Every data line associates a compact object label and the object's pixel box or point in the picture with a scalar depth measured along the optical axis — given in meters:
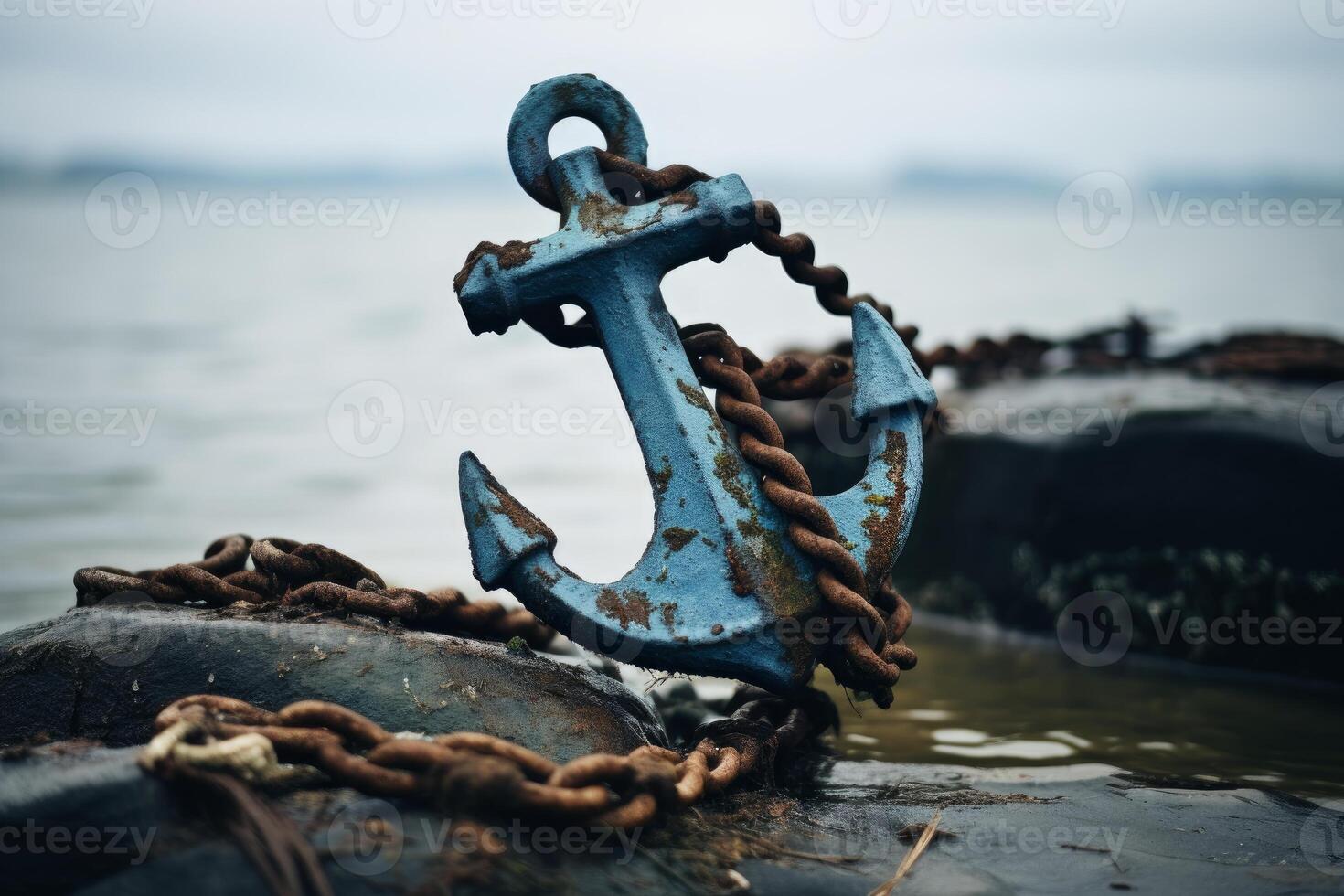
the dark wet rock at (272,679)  1.70
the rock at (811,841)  1.24
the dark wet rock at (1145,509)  2.88
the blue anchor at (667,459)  1.78
